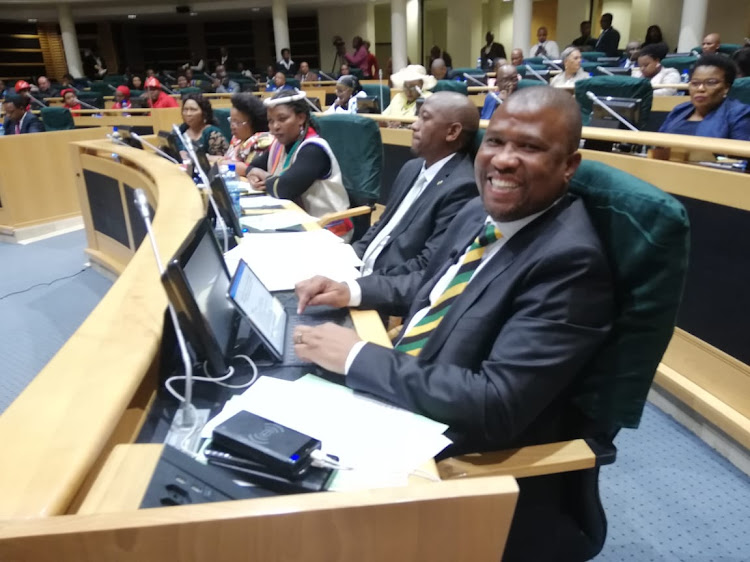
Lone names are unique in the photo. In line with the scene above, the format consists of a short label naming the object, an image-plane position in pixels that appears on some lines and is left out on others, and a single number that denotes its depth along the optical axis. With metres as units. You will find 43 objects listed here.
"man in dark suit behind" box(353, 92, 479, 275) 1.88
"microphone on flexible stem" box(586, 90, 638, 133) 2.57
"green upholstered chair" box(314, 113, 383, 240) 3.07
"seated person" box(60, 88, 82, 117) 7.52
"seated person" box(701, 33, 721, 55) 6.19
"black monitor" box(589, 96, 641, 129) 2.63
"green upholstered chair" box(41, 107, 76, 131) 6.11
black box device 0.79
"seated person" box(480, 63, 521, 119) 4.84
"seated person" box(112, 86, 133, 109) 7.95
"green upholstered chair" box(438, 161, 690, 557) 0.94
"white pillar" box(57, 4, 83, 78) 13.72
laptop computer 1.16
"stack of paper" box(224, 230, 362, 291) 1.65
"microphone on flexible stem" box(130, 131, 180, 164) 3.18
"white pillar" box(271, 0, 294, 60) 13.41
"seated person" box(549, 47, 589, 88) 5.39
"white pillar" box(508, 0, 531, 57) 10.02
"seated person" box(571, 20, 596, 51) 9.65
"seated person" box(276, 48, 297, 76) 11.96
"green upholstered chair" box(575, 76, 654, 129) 3.26
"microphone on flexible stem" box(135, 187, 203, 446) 0.92
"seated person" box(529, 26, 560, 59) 9.41
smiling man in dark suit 0.98
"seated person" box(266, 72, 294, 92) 9.70
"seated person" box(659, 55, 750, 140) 3.01
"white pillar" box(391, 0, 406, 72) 12.22
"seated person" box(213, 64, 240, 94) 9.61
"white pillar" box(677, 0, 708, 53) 8.46
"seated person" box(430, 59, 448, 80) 7.29
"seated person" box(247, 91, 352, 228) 2.85
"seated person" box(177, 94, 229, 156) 4.07
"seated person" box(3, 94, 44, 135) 5.55
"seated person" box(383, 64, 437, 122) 5.09
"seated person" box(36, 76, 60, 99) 11.28
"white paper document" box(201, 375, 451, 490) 0.85
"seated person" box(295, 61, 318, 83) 11.00
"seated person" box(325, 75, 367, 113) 5.91
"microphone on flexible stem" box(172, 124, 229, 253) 1.86
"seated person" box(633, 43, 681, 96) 5.64
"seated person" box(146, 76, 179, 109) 7.02
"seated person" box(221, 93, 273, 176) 3.75
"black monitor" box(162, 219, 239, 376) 0.94
